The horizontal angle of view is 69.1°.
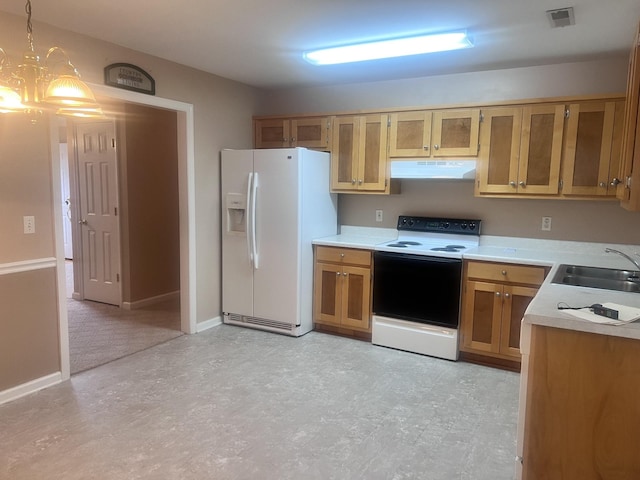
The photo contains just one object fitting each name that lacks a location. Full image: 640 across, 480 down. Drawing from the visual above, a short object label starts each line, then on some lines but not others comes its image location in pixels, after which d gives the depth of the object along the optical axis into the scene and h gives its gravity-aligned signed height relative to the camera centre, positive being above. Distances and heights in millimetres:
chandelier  1867 +406
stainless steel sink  2812 -494
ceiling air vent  2617 +1051
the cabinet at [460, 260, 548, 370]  3471 -848
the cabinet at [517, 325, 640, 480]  1822 -839
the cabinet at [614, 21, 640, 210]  2148 +280
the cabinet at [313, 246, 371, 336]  4172 -877
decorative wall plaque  3381 +838
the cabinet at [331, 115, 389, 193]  4219 +371
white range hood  3857 +229
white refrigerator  4180 -359
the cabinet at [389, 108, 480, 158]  3830 +535
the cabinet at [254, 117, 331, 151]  4496 +605
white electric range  3730 -772
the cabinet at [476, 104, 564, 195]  3564 +375
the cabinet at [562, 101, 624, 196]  3383 +380
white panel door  5137 -260
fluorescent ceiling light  3088 +1038
